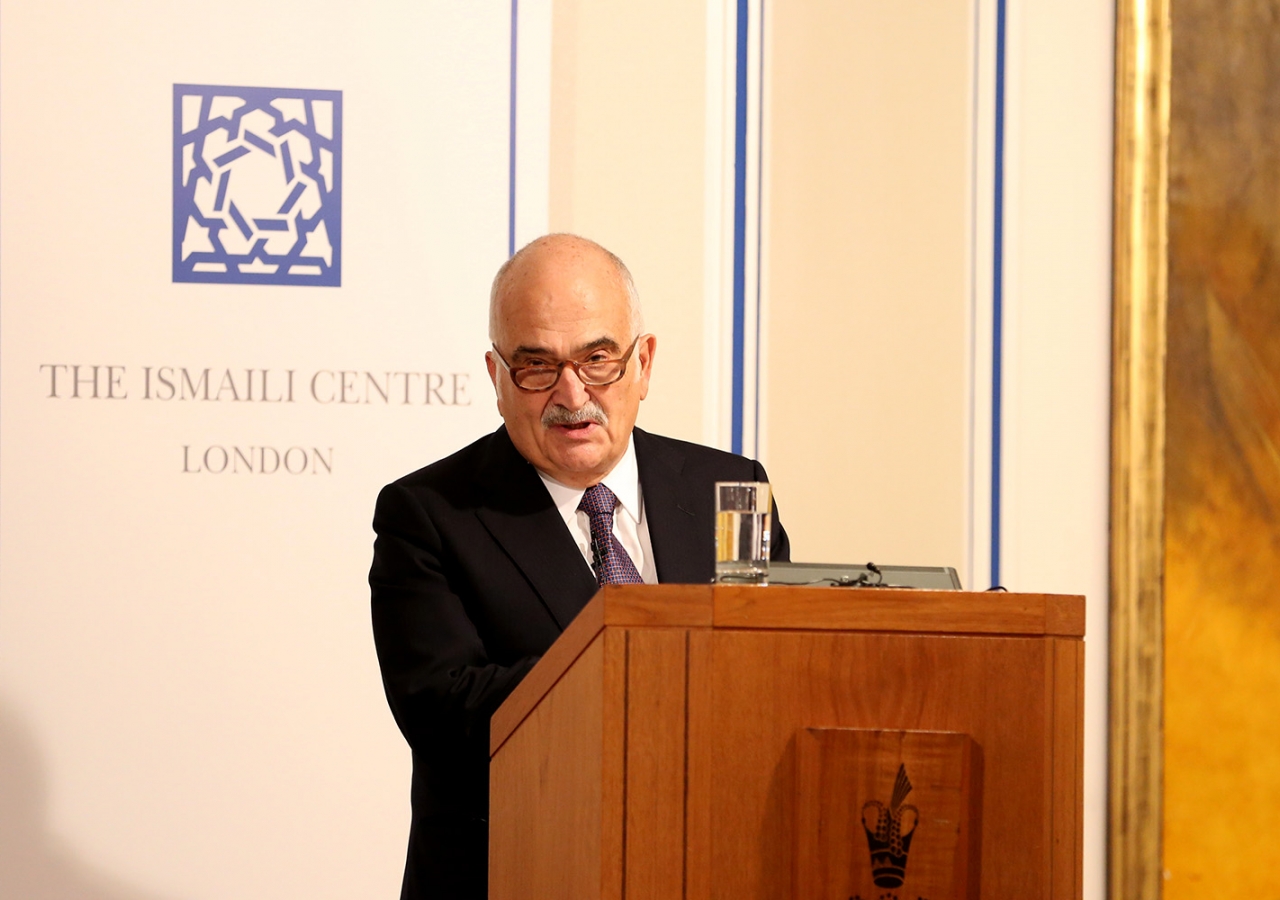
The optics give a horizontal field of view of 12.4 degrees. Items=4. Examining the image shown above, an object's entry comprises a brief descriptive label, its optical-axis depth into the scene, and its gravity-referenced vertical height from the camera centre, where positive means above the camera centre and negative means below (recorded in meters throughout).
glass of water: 5.49 -0.05
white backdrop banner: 6.53 +0.07
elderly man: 5.92 -0.07
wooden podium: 5.38 -0.17
